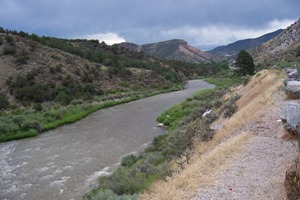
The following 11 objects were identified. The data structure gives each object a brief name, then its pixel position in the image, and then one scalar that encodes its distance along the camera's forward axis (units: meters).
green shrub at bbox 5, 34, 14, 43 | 62.87
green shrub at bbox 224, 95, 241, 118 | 20.79
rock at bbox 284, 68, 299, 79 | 21.28
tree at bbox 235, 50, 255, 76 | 67.25
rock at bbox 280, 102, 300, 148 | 12.02
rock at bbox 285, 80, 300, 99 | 16.44
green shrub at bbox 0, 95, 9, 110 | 42.16
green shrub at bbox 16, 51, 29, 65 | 57.71
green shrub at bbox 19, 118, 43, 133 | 31.97
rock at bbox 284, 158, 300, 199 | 7.73
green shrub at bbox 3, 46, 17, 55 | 59.28
